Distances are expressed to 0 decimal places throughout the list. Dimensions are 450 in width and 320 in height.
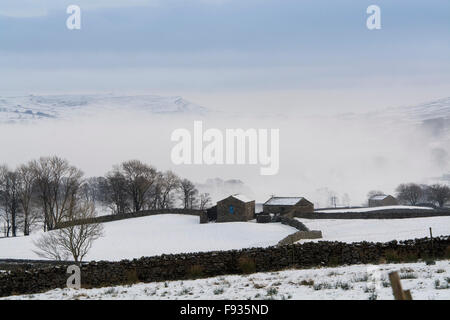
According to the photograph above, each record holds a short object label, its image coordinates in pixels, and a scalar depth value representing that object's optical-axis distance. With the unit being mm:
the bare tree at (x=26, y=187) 78319
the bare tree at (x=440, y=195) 128000
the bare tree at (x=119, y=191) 93675
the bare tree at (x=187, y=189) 119062
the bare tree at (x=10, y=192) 80375
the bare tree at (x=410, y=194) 140375
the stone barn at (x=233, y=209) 67812
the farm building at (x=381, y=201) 108100
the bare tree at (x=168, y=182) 105750
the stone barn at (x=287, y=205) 73375
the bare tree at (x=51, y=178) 77125
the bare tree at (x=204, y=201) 128325
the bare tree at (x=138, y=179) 91562
